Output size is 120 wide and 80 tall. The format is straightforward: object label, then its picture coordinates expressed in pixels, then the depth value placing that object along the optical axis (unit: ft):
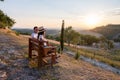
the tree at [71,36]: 60.50
